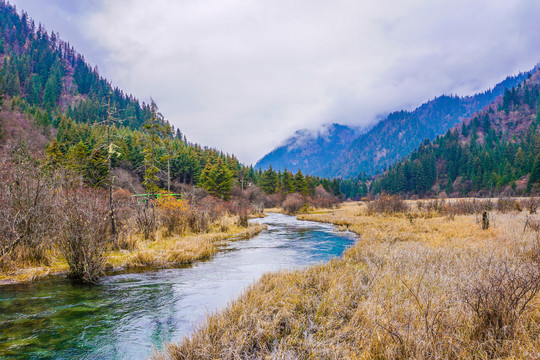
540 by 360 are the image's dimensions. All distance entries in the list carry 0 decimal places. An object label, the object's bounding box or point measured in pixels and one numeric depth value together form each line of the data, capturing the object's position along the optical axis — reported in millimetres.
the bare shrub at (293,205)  54584
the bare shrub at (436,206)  28805
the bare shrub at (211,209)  25594
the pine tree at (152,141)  24875
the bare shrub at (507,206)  24656
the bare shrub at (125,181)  46312
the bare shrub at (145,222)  16300
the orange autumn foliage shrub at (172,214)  18281
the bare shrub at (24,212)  9297
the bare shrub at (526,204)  27069
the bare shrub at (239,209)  26203
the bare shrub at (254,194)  65875
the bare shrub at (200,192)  47706
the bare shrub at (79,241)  8836
